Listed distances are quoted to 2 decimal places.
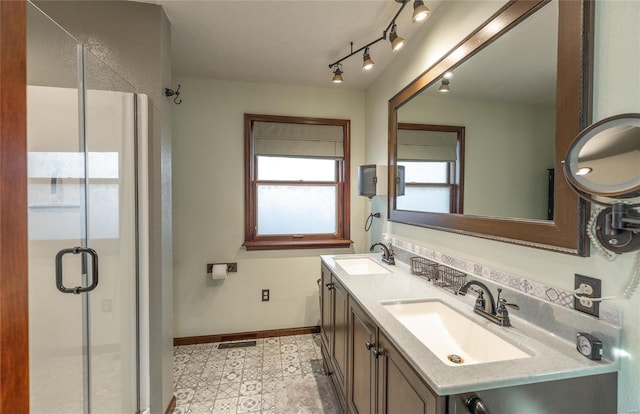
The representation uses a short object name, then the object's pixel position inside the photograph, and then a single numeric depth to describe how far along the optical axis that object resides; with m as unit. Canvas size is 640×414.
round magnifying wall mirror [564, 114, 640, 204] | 0.77
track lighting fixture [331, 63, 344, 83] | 2.20
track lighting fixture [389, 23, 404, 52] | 1.59
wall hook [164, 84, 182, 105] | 1.80
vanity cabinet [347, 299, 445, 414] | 0.86
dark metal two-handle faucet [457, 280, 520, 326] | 1.11
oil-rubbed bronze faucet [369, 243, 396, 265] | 2.14
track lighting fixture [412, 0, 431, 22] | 1.33
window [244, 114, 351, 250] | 2.80
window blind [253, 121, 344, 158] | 2.79
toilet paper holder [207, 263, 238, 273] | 2.73
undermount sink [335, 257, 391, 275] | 2.20
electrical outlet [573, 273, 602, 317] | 0.90
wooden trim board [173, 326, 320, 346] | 2.65
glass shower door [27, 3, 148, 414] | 1.17
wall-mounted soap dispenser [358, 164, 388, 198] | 2.42
